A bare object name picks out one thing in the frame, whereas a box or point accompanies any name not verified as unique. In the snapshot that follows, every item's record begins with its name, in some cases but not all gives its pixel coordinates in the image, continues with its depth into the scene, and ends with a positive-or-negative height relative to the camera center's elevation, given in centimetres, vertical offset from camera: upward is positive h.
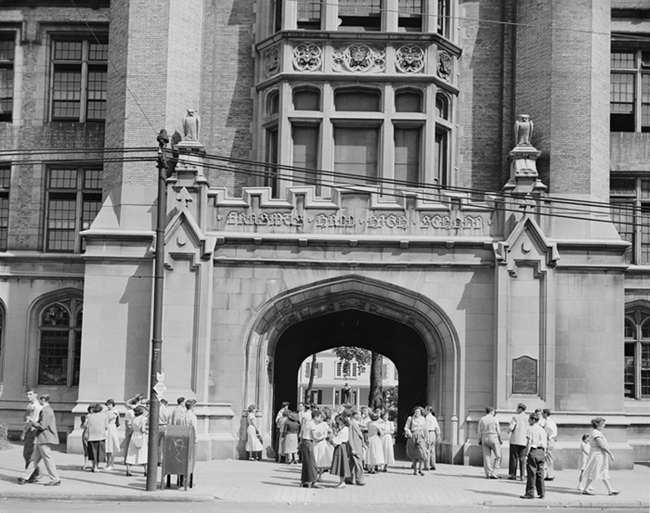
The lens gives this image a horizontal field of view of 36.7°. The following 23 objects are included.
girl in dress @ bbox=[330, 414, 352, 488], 1947 -196
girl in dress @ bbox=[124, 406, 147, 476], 2038 -180
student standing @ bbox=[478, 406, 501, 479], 2092 -171
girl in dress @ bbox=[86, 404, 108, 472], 2033 -164
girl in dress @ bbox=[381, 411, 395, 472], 2280 -191
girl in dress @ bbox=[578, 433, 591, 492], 1894 -174
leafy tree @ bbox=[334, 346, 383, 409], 4691 -113
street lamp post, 1791 +79
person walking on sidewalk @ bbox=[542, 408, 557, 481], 2068 -150
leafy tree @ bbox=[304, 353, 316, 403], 6201 -141
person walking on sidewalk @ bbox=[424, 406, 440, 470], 2227 -177
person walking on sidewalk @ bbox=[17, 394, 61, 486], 1800 -170
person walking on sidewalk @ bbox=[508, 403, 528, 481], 2058 -165
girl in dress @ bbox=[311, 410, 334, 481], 1980 -179
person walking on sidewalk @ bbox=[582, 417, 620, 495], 1856 -187
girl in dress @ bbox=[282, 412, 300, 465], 2352 -191
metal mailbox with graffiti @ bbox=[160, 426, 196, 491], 1775 -179
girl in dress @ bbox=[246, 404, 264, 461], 2312 -182
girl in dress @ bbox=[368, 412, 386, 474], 2206 -196
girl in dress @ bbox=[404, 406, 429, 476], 2192 -178
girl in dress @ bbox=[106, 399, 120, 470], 2070 -173
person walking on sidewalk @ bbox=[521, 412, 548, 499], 1775 -196
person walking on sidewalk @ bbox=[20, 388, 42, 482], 1841 -155
